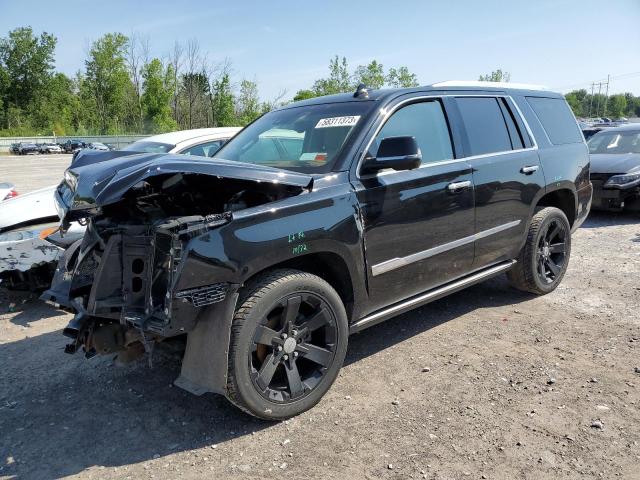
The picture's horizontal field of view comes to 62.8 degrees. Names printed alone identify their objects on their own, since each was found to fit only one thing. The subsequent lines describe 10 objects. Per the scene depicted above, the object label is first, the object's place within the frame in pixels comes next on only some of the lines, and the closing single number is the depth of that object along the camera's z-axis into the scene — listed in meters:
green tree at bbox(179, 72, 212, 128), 43.50
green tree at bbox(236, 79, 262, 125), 42.03
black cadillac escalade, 2.79
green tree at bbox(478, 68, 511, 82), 59.57
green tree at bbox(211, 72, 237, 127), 41.22
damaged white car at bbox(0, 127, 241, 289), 4.88
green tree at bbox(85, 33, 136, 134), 60.91
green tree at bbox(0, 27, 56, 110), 78.12
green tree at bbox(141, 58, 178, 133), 48.50
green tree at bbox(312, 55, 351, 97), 38.72
